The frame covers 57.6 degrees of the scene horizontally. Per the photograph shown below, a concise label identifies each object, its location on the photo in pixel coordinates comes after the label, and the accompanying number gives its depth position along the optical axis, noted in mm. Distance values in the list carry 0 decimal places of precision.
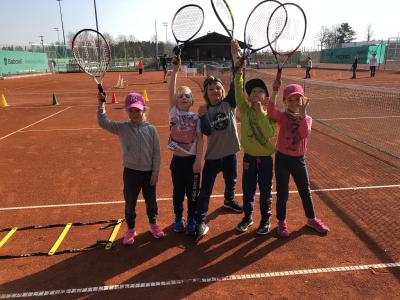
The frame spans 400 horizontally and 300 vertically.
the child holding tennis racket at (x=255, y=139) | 4500
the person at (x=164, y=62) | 32775
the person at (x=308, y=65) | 31906
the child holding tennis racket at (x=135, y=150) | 4336
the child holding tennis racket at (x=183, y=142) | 4422
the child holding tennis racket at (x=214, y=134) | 4449
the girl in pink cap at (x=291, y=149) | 4449
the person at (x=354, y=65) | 31031
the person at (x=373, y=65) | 32469
